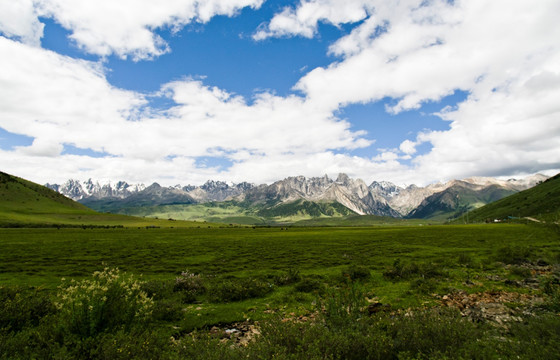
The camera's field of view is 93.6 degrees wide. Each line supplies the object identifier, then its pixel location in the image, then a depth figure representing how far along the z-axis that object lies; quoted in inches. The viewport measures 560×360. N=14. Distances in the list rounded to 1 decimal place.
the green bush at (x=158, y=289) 661.3
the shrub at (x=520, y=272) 785.1
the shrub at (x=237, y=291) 677.3
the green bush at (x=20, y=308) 408.2
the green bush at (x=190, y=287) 683.4
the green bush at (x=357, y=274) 841.1
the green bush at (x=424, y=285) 660.7
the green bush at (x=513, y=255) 1052.5
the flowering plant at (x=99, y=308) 354.3
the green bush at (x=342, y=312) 367.6
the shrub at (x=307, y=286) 735.1
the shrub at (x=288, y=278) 824.7
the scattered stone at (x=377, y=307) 528.7
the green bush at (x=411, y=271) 826.6
